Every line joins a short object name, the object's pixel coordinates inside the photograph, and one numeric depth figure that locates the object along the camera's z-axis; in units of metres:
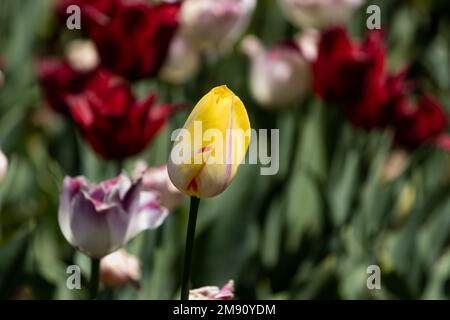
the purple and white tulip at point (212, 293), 1.11
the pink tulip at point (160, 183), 1.30
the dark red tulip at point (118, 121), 1.31
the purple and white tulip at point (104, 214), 1.14
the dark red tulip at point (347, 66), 1.44
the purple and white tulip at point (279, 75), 1.54
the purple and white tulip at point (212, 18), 1.49
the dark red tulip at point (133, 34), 1.38
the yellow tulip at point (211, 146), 1.06
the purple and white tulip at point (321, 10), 1.60
